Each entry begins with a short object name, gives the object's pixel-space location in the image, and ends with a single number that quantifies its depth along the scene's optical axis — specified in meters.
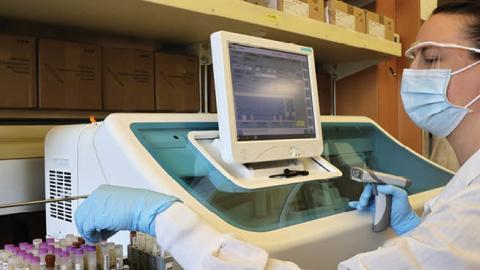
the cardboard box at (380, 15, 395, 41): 2.29
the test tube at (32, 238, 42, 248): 0.91
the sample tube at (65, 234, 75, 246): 0.94
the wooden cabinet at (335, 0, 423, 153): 2.51
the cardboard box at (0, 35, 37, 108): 1.30
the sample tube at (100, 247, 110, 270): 0.85
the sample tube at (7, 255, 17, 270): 0.83
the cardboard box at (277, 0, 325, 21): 1.72
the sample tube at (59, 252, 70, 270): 0.82
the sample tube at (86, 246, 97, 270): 0.85
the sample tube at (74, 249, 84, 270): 0.83
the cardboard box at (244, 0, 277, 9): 1.68
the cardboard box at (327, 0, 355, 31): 1.96
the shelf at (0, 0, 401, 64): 1.32
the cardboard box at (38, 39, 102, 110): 1.37
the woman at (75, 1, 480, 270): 0.80
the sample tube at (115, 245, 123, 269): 0.87
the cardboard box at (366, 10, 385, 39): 2.18
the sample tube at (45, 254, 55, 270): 0.81
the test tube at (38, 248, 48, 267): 0.83
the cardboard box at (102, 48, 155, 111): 1.53
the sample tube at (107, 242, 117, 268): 0.87
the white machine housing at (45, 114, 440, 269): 0.93
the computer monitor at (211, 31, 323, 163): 1.08
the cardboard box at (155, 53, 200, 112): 1.66
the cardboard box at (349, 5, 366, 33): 2.09
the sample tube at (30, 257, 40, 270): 0.82
